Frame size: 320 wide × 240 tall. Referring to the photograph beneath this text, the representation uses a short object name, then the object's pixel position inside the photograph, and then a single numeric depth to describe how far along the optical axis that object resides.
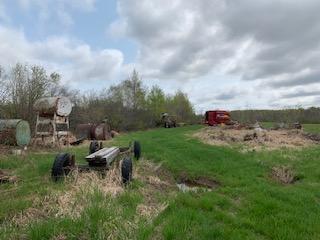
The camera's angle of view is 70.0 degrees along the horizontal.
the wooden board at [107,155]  5.59
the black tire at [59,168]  5.35
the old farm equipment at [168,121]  30.35
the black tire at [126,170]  5.21
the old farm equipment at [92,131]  15.05
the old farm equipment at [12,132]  9.62
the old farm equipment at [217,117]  25.06
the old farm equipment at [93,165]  5.25
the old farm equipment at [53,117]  11.41
